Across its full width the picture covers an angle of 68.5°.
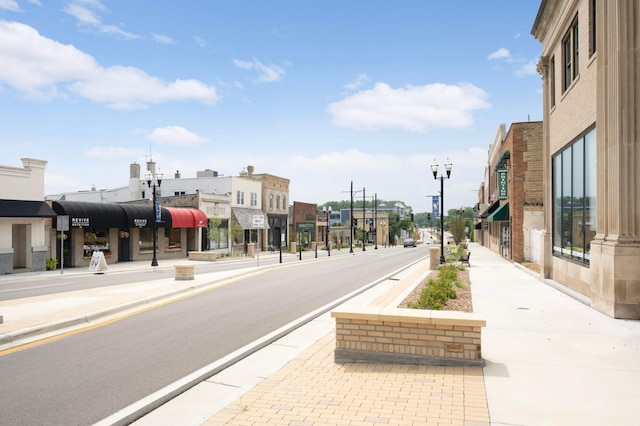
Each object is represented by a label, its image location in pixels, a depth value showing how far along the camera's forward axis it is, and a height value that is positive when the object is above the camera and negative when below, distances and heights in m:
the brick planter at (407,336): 6.96 -1.73
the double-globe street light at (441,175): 28.66 +3.15
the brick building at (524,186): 29.22 +2.37
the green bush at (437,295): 11.39 -1.92
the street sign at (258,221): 30.85 +0.15
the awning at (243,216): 47.73 +0.75
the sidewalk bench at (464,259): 28.30 -2.15
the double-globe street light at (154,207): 29.36 +1.01
